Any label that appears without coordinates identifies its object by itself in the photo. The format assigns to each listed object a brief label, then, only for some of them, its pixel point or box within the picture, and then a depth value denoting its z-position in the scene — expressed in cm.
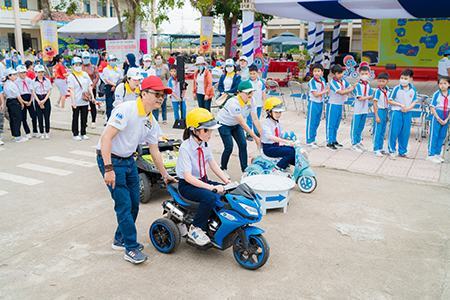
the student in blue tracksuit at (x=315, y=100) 915
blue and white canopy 1311
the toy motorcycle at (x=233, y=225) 418
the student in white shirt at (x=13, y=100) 970
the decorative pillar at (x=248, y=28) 1385
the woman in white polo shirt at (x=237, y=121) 669
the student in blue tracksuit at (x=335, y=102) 903
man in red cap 401
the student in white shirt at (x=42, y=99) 1019
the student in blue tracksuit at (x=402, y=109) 844
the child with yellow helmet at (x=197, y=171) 430
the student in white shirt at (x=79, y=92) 985
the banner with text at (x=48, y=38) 1918
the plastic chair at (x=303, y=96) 1340
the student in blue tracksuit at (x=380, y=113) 880
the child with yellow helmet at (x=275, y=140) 638
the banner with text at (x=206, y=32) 1727
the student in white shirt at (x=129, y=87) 801
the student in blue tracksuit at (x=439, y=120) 814
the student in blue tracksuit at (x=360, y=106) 892
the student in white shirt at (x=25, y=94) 989
